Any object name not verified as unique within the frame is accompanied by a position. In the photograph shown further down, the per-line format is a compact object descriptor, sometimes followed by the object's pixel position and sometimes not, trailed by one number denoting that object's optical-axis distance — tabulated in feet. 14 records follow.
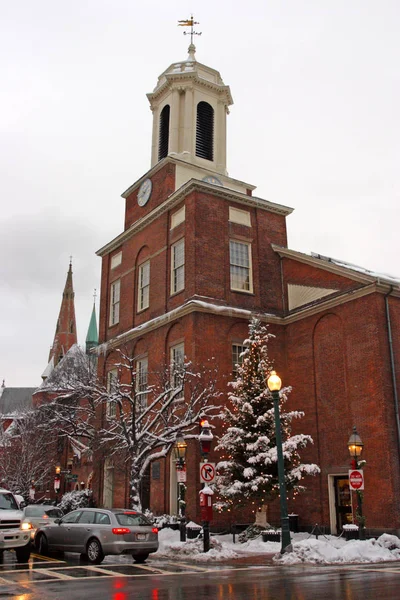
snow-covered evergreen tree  73.56
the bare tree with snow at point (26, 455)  172.14
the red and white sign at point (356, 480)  63.00
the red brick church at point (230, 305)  80.84
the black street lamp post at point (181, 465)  69.51
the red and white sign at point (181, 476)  70.54
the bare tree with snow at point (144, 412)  79.41
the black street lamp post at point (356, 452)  65.10
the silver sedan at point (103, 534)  54.03
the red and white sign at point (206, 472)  62.03
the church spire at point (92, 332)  342.97
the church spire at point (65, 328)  329.19
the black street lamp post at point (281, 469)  57.16
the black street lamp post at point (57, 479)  159.40
